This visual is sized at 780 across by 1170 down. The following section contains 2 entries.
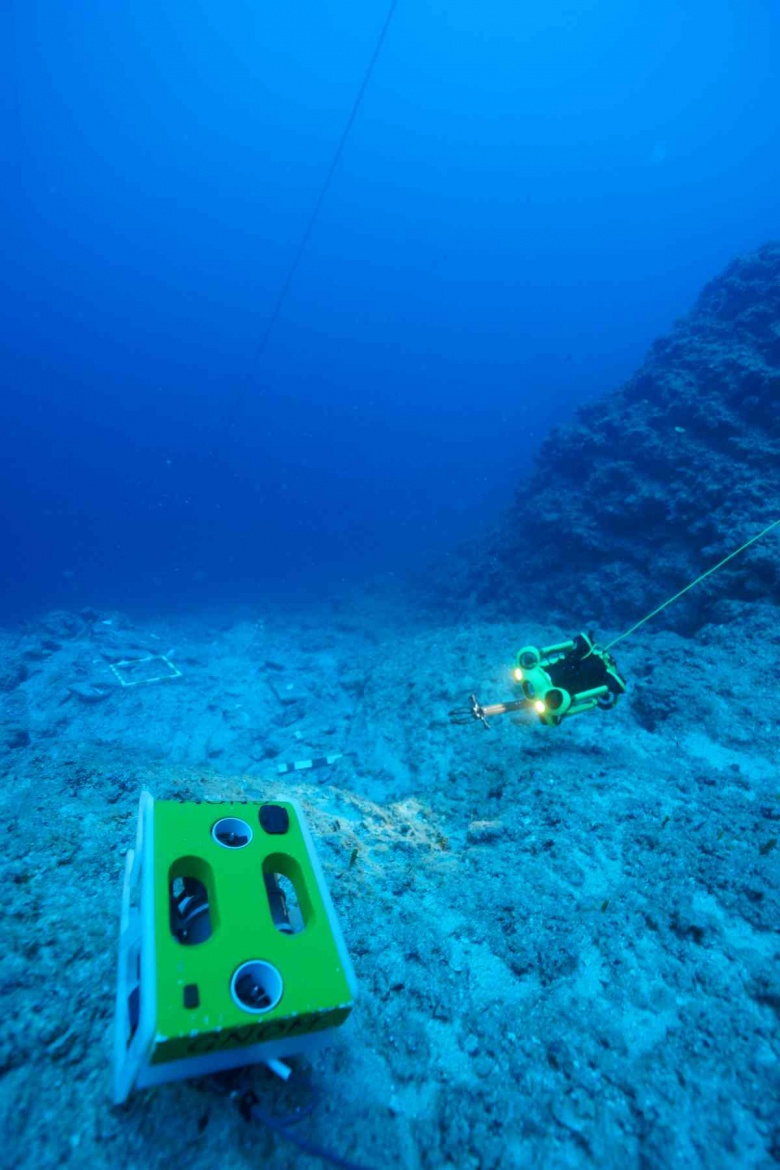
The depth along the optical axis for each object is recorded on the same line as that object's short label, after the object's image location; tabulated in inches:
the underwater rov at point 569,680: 224.7
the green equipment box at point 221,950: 75.2
